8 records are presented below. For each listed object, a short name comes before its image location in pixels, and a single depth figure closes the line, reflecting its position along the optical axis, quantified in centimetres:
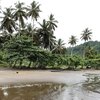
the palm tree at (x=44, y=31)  3405
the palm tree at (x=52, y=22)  3603
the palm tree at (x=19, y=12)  3152
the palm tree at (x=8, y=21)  3122
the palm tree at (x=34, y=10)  3274
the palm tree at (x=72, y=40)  4923
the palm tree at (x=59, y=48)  3919
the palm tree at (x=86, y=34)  4634
